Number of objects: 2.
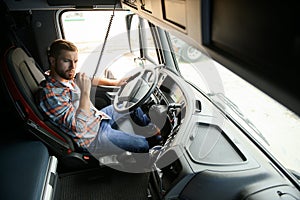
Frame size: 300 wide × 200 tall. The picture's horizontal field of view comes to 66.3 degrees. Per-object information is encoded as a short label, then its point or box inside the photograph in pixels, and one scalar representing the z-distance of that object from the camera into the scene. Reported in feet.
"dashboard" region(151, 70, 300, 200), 3.31
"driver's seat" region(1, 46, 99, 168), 4.73
